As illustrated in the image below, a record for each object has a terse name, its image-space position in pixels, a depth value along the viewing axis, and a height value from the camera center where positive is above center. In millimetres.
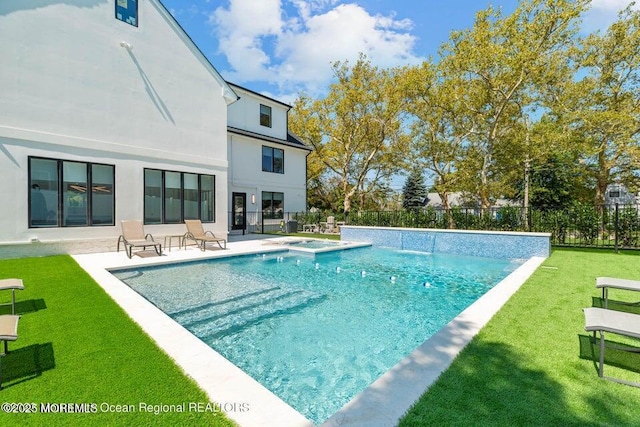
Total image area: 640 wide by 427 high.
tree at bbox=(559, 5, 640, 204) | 18219 +7696
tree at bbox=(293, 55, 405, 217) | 24031 +7800
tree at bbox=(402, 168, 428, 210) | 44594 +3037
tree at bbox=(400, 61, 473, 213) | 19047 +7012
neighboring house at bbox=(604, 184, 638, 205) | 40619 +2314
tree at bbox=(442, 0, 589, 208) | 15227 +8481
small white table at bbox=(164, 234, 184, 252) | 12792 -1077
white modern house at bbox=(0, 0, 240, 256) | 9484 +3289
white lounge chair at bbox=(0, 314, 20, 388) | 2678 -1061
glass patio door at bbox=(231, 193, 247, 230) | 19938 +65
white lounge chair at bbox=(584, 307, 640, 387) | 3002 -1142
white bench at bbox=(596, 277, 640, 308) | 4668 -1118
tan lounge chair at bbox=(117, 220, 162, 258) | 10575 -803
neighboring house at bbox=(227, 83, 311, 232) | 19703 +3467
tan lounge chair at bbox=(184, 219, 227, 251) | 12799 -808
